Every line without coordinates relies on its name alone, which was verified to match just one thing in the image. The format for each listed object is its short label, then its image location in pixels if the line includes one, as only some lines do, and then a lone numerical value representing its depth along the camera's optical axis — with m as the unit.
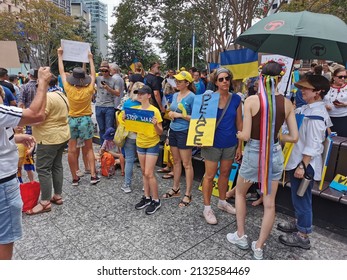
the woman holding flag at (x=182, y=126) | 3.63
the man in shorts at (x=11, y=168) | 1.81
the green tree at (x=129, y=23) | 9.92
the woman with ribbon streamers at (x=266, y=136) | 2.38
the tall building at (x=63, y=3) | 63.37
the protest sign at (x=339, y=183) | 3.39
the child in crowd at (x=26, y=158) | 3.70
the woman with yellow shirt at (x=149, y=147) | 3.61
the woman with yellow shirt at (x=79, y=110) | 4.25
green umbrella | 2.40
